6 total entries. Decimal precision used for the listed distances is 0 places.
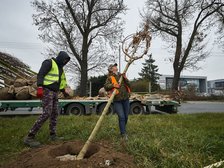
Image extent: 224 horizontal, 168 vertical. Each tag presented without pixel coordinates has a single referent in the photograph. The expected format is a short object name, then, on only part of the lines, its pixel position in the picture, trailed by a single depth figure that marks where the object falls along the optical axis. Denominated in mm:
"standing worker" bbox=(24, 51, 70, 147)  3264
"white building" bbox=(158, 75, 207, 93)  42982
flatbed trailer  6958
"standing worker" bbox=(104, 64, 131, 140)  3548
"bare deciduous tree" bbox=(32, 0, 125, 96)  12514
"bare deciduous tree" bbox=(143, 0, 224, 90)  13862
